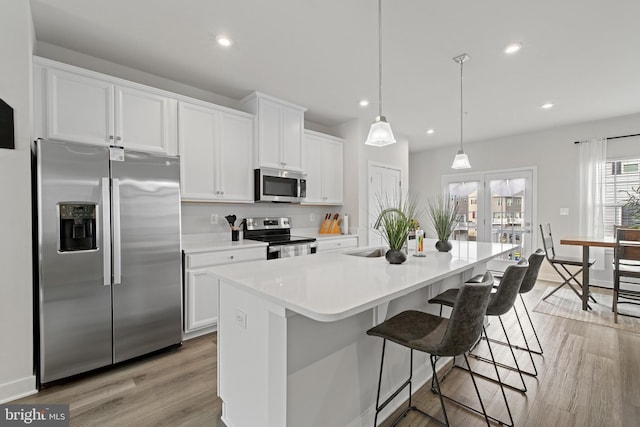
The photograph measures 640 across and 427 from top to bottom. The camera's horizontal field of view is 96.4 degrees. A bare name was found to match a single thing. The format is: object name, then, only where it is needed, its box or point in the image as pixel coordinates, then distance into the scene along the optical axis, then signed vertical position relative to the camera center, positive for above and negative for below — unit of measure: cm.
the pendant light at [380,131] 205 +57
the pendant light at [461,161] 303 +53
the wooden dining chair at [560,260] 376 -68
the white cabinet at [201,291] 269 -77
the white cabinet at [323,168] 423 +67
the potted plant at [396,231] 192 -14
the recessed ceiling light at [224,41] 240 +146
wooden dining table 351 -64
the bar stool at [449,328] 125 -62
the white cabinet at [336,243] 387 -46
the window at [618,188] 431 +34
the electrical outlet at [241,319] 143 -55
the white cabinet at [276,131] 355 +105
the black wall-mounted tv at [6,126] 186 +56
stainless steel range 332 -34
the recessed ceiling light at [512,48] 250 +144
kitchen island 123 -64
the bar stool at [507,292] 176 -52
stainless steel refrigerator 198 -34
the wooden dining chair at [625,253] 314 -48
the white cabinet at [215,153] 303 +66
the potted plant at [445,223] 247 -11
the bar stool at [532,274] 212 -49
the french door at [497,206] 530 +9
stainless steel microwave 357 +34
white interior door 470 +39
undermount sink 249 -37
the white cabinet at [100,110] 227 +89
